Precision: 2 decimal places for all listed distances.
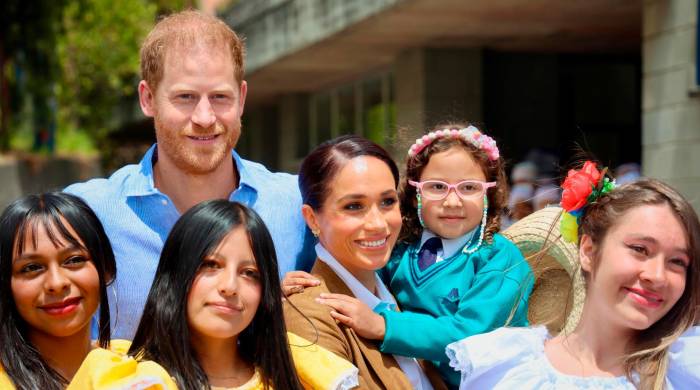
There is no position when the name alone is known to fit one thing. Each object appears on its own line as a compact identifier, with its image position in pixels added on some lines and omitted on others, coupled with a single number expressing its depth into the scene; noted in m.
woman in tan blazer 3.11
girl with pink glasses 3.20
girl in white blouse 2.93
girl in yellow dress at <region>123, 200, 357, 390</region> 2.83
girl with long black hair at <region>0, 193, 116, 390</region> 2.98
